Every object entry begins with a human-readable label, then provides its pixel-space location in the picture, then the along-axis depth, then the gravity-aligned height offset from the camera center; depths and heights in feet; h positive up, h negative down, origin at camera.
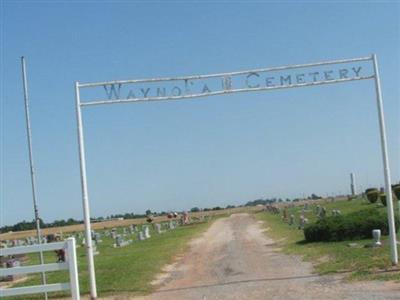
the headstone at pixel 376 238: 64.44 -6.35
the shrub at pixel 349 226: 77.25 -6.12
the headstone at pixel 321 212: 152.15 -8.28
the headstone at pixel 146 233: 156.41 -9.57
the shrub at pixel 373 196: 172.04 -6.41
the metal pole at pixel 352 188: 292.49 -6.68
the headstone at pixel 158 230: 186.11 -10.89
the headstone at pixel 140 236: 151.02 -9.76
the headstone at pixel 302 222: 121.11 -8.06
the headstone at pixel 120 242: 132.14 -9.41
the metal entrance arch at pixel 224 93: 48.60 +6.60
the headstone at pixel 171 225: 215.47 -11.55
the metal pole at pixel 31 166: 46.24 +2.50
